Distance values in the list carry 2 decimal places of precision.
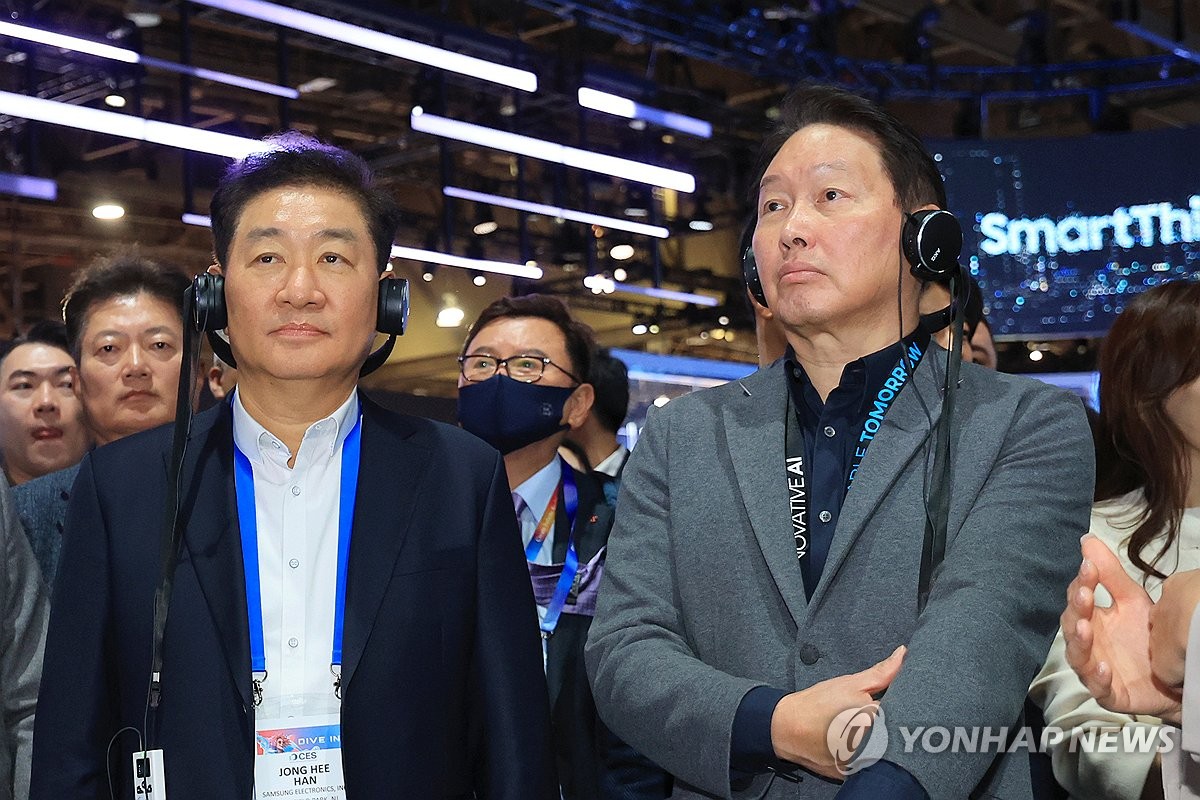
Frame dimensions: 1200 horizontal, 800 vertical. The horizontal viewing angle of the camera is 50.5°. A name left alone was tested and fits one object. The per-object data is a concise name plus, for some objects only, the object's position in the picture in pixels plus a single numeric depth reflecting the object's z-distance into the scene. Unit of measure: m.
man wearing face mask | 2.95
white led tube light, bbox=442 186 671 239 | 11.39
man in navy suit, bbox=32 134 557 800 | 1.88
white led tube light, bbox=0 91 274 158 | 7.60
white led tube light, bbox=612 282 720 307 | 12.48
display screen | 7.98
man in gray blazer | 1.63
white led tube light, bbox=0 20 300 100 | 7.41
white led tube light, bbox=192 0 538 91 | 7.43
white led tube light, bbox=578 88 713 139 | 9.28
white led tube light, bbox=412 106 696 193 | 8.98
